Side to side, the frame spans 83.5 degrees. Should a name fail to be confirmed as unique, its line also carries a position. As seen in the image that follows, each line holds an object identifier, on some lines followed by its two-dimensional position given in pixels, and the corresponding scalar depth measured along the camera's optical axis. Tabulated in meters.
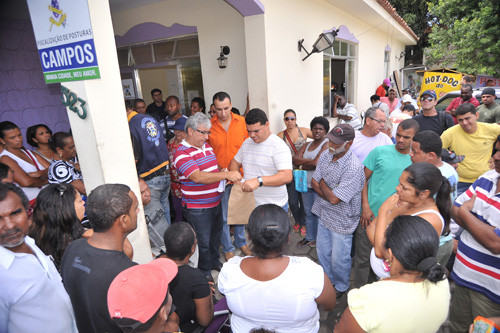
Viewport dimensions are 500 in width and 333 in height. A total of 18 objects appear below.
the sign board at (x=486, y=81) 10.33
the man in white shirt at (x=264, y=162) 2.79
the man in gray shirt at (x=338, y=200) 2.50
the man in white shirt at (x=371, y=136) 3.22
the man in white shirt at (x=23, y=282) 1.35
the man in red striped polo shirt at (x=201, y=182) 2.84
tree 11.50
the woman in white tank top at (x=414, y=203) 1.83
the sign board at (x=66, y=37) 2.16
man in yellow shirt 3.57
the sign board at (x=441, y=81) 10.09
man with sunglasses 4.46
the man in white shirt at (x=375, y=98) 8.03
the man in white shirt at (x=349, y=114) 6.05
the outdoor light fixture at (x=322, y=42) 5.50
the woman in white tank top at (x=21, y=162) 3.06
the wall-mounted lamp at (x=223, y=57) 5.20
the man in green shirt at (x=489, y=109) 5.08
